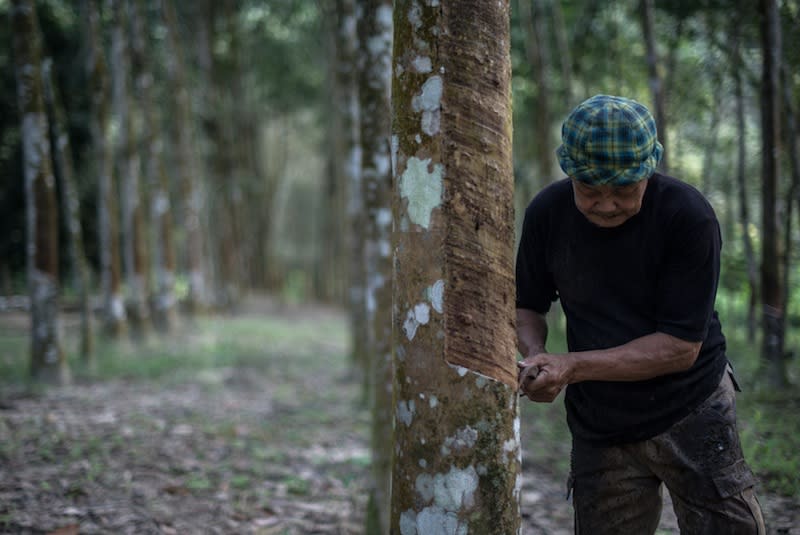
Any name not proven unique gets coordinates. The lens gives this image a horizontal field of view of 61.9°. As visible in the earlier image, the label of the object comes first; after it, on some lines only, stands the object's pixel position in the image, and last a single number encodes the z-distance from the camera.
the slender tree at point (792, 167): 5.68
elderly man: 2.07
